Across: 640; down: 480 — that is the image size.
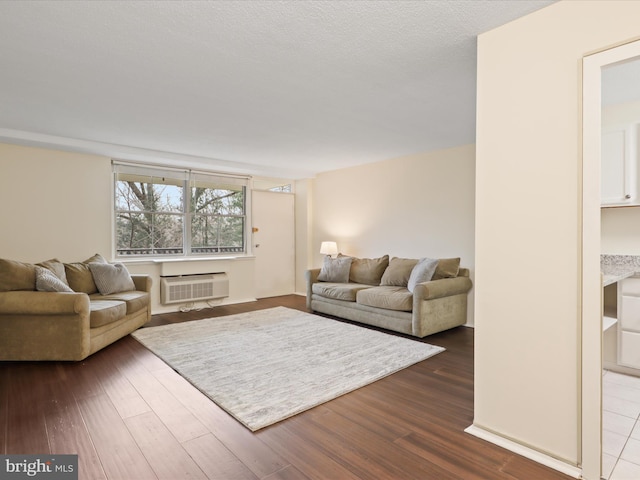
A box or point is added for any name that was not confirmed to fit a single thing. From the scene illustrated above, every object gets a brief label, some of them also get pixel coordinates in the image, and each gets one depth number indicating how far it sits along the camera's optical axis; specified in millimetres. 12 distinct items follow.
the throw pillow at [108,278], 4195
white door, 6648
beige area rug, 2490
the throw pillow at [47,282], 3289
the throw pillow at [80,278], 4094
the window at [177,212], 5270
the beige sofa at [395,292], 4012
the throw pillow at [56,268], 3800
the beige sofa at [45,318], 3160
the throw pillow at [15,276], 3238
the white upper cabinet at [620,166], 2867
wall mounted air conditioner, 5324
